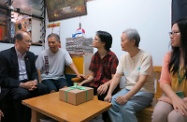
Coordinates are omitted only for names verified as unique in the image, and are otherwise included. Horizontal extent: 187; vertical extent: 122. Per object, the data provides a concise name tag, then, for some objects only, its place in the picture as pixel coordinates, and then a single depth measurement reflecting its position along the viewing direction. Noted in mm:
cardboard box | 1308
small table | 1097
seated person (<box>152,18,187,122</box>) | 1176
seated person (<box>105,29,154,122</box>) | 1417
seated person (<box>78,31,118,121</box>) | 1893
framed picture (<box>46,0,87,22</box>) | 2523
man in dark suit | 1717
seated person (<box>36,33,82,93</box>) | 2287
